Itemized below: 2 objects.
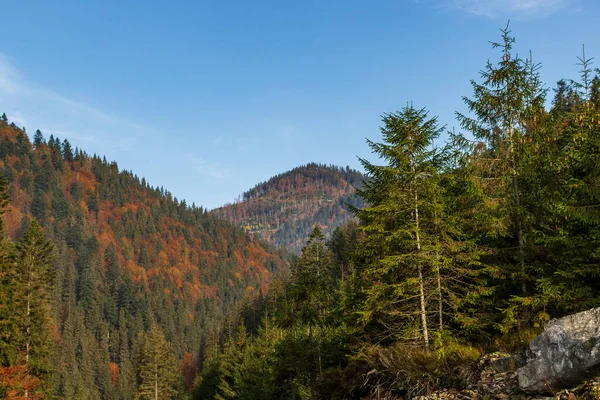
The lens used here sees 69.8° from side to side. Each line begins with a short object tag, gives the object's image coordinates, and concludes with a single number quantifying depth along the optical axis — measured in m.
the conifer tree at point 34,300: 32.00
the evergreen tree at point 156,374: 56.22
